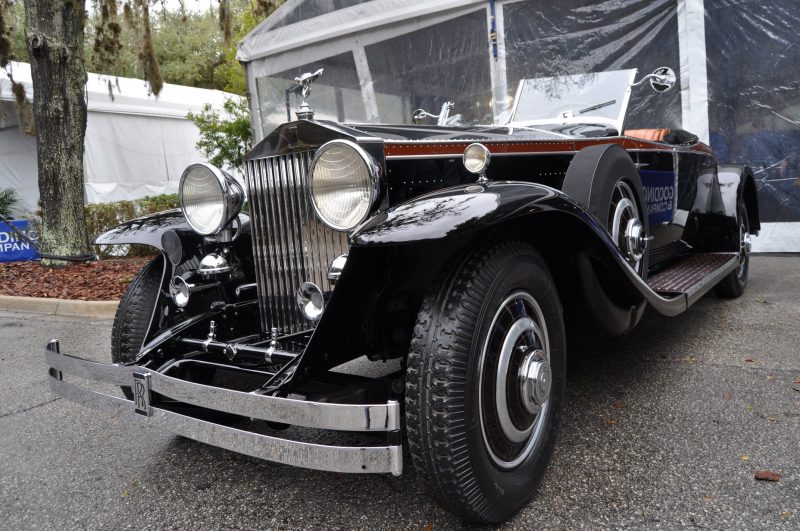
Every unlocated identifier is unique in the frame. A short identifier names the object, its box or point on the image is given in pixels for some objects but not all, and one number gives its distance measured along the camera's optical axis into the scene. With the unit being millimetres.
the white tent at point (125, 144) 12523
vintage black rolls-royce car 1764
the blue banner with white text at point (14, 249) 9242
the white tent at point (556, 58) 6727
